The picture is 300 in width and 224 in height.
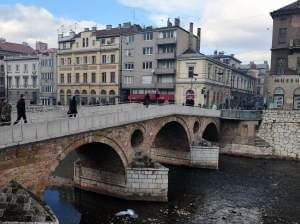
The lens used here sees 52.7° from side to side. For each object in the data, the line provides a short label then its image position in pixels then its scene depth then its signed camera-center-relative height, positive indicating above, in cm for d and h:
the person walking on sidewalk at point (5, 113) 1332 -62
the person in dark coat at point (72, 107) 1712 -42
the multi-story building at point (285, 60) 4034 +589
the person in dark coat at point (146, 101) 2430 +2
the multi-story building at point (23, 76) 6297 +501
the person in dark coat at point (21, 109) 1380 -45
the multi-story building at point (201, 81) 4584 +338
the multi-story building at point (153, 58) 4794 +708
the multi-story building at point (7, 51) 6838 +1180
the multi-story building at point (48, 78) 6125 +444
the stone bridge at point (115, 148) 1284 -290
